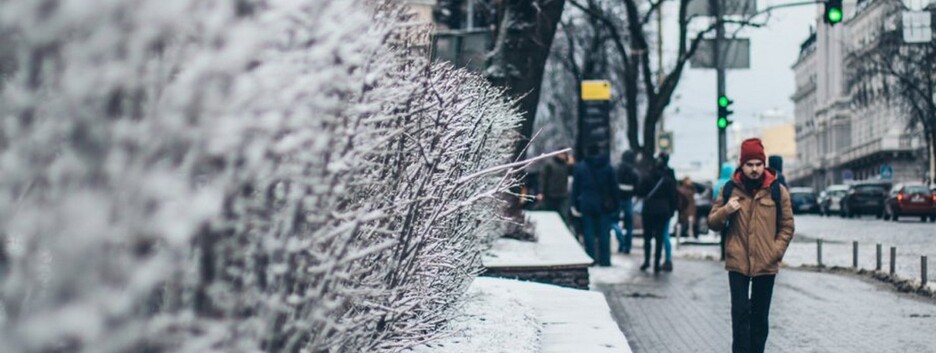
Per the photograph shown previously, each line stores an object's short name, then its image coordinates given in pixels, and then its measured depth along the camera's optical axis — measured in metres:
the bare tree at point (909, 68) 48.91
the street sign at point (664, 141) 44.81
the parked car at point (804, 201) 68.19
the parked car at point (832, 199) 59.12
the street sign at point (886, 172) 70.32
